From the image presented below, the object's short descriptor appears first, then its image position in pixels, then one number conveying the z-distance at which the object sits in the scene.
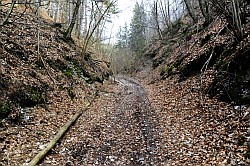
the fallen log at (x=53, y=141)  6.20
